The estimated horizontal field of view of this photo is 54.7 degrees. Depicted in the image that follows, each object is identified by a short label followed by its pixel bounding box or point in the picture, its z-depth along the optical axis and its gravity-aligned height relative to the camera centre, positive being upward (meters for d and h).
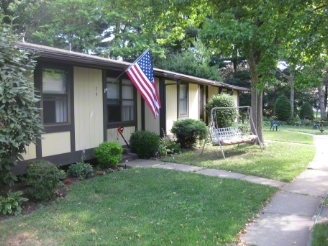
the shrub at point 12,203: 4.69 -1.28
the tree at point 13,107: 4.65 +0.17
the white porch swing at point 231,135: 9.48 -0.64
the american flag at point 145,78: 7.98 +1.01
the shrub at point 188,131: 10.90 -0.50
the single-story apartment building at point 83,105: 6.73 +0.33
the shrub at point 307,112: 29.00 +0.30
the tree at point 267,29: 6.00 +1.89
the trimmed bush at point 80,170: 7.02 -1.18
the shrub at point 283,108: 27.51 +0.65
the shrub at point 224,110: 15.10 +0.29
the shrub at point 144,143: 9.25 -0.76
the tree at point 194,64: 22.69 +3.78
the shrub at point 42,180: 5.20 -1.04
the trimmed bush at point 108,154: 7.64 -0.89
